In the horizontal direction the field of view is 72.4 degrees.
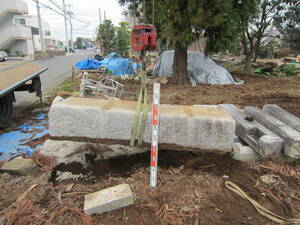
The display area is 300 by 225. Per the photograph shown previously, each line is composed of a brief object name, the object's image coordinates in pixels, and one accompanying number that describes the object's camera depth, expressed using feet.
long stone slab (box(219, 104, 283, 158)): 8.17
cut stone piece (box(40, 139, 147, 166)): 9.20
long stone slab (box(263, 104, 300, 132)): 9.38
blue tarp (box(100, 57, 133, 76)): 41.55
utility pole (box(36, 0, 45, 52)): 93.49
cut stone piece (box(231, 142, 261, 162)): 8.67
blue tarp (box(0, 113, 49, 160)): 10.64
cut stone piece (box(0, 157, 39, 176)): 7.99
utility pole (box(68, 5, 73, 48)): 146.55
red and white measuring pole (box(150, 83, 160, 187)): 6.82
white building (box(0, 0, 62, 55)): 102.73
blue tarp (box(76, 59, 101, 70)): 48.93
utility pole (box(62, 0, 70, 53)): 113.98
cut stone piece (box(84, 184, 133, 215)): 5.91
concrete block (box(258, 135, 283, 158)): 8.12
